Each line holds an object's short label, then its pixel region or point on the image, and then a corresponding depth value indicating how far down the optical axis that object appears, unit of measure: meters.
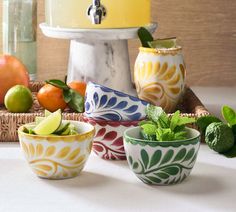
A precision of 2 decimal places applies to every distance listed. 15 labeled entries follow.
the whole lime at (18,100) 1.82
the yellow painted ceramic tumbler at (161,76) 1.82
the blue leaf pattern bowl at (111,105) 1.57
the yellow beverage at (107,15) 1.90
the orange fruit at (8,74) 1.91
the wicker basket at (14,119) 1.73
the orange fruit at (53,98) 1.83
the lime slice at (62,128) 1.52
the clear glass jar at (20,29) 2.09
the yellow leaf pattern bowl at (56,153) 1.48
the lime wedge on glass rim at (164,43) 1.89
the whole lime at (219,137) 1.64
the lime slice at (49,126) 1.50
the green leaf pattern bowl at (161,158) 1.45
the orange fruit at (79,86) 1.84
